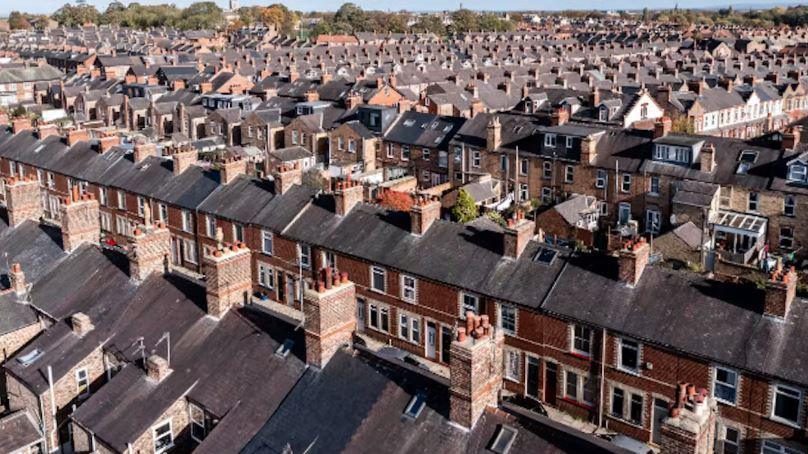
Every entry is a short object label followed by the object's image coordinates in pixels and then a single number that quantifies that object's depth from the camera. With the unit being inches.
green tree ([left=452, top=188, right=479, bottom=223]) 1857.8
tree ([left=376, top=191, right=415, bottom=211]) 1858.5
